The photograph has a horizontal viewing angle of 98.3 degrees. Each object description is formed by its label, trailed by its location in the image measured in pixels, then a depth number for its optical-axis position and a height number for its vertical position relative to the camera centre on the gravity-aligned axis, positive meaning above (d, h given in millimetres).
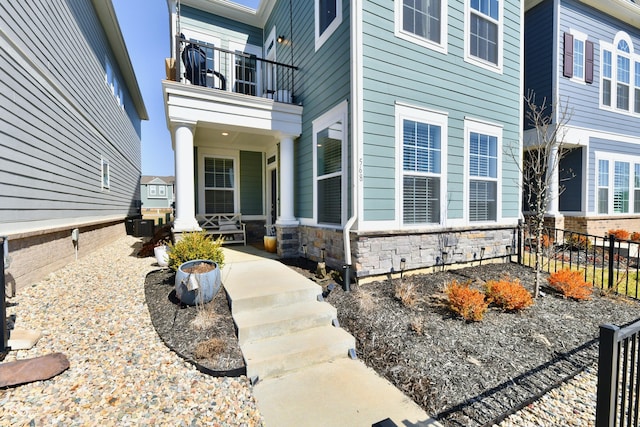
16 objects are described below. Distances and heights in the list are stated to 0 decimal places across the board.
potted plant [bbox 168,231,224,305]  3535 -862
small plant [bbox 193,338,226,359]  2676 -1413
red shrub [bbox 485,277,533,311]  3836 -1250
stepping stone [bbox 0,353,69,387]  2229 -1378
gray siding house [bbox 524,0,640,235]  8352 +3633
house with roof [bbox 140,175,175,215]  30438 +1339
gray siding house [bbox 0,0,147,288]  3969 +1493
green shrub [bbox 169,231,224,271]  4254 -695
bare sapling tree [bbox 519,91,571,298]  7988 +2069
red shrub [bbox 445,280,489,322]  3545 -1257
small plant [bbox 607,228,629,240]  8320 -773
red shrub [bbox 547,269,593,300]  4348 -1245
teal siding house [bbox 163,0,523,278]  4777 +1714
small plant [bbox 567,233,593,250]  7926 -992
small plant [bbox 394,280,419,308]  3926 -1287
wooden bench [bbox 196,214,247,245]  8055 -568
